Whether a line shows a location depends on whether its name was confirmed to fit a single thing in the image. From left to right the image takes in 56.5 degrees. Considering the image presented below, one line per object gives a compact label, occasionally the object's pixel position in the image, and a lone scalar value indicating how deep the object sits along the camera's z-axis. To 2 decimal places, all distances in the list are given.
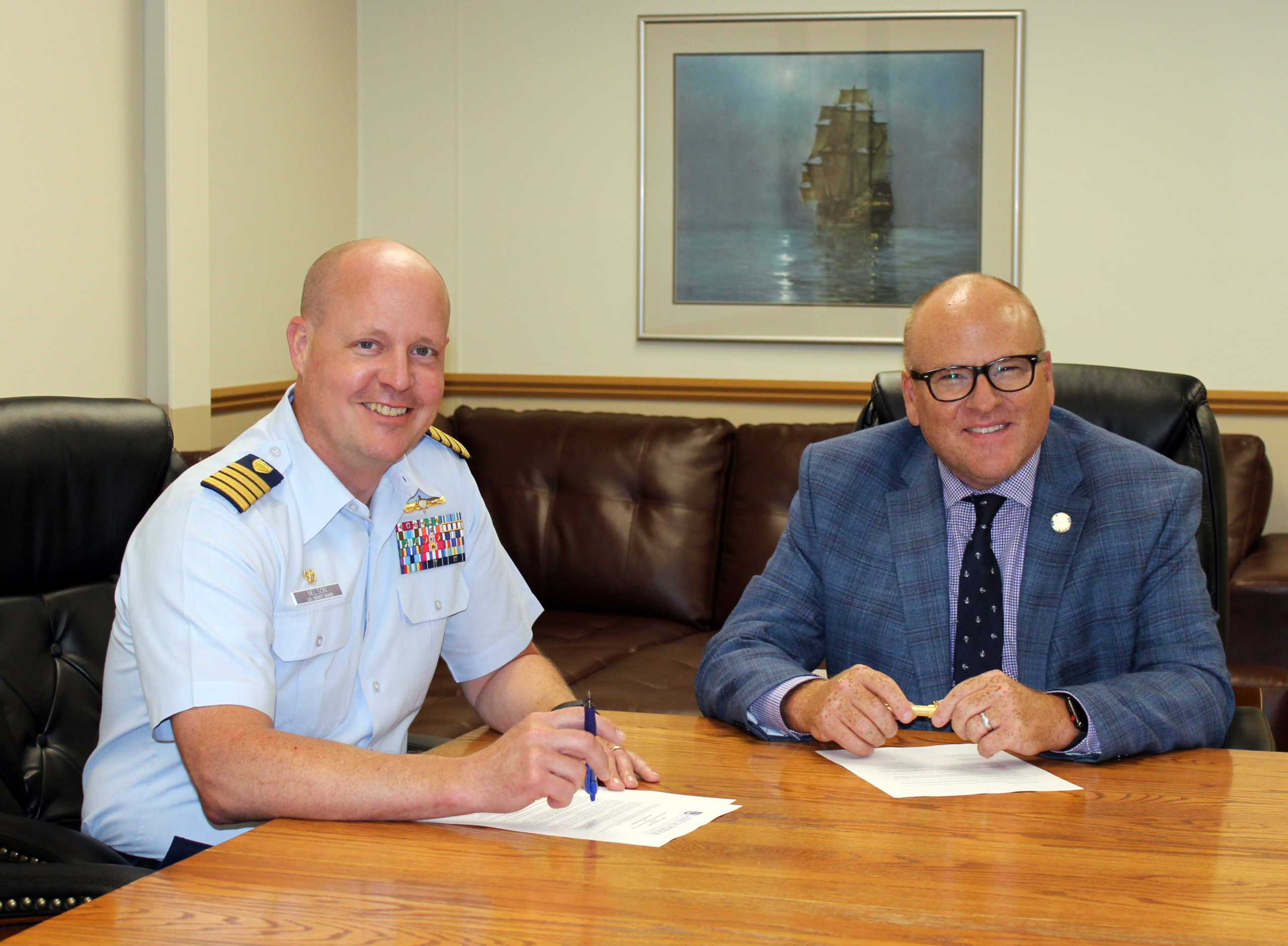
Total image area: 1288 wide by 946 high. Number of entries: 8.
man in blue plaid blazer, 1.70
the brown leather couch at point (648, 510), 3.52
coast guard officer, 1.24
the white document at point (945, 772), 1.35
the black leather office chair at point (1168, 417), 1.96
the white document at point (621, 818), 1.20
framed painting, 3.91
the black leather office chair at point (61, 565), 1.66
